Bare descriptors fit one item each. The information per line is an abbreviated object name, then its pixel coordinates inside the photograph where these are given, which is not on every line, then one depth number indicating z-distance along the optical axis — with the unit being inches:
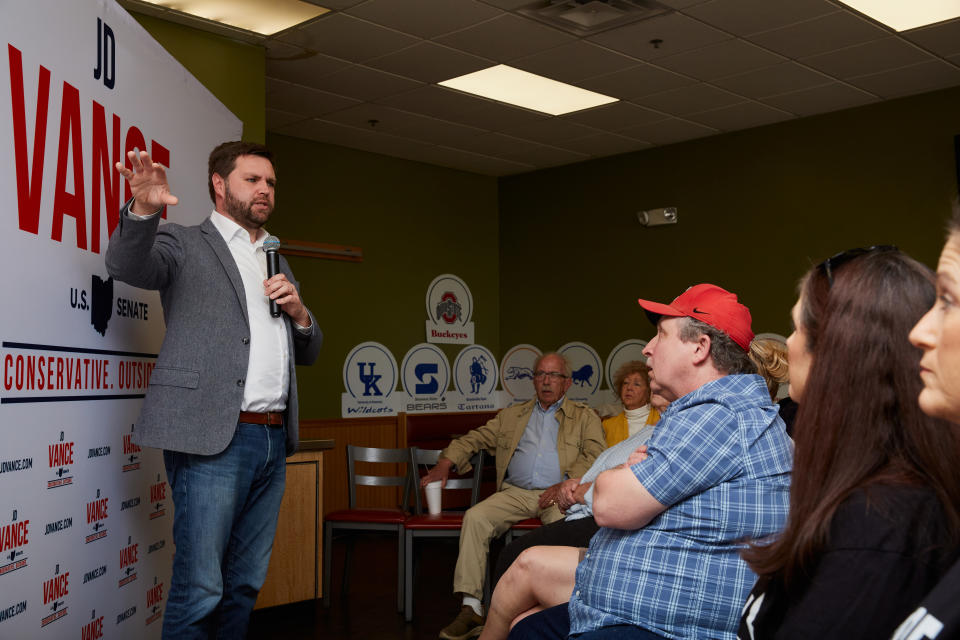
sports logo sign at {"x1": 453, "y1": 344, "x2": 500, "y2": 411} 331.6
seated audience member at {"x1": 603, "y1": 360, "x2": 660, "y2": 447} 202.4
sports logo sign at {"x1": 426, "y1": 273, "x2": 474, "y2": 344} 329.7
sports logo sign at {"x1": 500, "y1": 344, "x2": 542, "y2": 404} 335.3
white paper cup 181.6
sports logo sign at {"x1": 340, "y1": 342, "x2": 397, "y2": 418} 294.0
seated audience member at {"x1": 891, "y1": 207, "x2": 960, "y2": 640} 30.3
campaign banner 82.4
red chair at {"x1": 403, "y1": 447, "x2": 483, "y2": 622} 172.4
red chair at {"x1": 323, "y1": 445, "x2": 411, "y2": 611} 180.7
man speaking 93.7
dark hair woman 40.0
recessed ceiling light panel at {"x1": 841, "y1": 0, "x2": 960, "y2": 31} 192.7
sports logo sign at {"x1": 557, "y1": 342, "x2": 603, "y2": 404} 319.0
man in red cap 67.1
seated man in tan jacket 173.9
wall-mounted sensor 304.2
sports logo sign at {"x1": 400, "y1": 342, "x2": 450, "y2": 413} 315.9
